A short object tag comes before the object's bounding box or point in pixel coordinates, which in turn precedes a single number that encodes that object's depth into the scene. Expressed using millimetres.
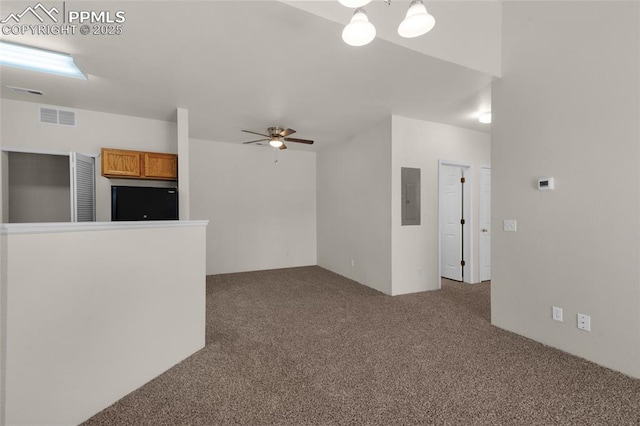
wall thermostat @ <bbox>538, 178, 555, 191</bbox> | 2570
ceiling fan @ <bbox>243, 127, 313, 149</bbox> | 4253
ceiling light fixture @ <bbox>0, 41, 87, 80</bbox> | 2469
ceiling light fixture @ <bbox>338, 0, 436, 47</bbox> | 1707
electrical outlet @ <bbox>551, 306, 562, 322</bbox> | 2529
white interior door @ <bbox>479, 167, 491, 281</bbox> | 4938
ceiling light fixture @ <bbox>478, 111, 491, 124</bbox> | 3967
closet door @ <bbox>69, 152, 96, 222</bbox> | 3463
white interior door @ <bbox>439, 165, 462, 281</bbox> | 4984
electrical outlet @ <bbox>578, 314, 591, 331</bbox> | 2332
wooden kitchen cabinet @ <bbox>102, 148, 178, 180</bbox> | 3811
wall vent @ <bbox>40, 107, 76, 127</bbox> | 3746
